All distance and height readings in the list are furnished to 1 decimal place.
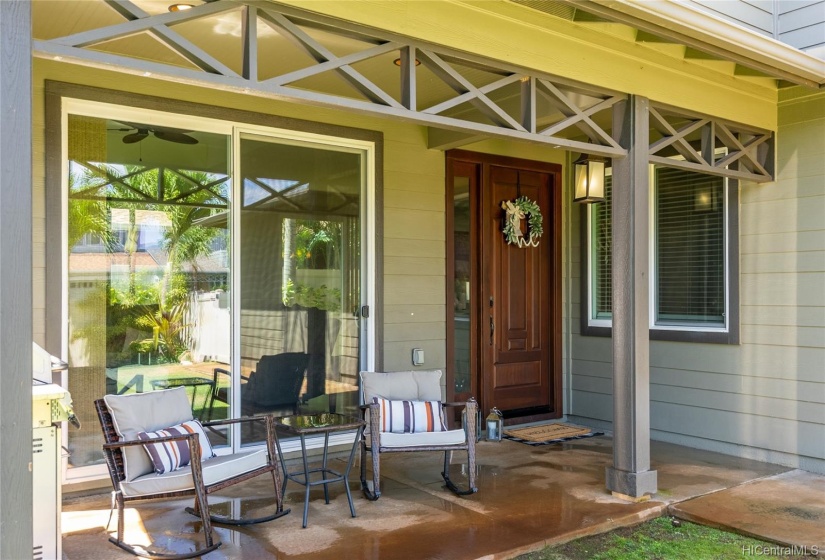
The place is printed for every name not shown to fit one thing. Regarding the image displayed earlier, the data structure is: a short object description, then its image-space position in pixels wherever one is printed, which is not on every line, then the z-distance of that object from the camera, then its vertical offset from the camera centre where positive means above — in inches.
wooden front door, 232.1 -2.8
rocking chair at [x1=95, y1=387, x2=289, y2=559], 126.0 -33.2
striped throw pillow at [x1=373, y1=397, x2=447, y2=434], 168.2 -32.3
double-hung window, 209.2 +9.0
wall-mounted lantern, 219.3 +33.9
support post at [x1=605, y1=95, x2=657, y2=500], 159.8 -3.7
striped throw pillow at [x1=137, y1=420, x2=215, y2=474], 131.8 -32.1
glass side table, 144.8 -30.6
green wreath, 238.2 +22.8
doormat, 222.5 -49.8
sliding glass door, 163.2 +5.7
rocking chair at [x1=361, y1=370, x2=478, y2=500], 157.9 -32.6
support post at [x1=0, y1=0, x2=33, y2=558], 79.4 +0.6
